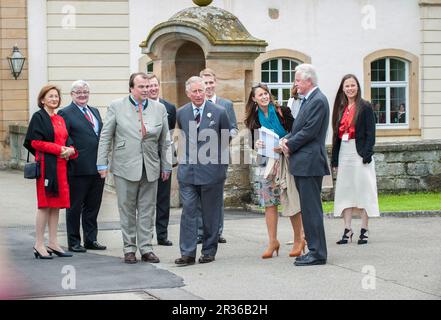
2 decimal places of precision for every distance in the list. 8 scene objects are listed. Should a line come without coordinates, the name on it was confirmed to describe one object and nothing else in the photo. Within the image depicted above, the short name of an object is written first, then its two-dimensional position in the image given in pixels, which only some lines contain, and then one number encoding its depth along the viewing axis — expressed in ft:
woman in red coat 37.50
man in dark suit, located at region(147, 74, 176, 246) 40.88
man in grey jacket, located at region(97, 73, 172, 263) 36.50
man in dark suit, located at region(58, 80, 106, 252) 39.58
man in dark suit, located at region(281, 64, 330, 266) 34.81
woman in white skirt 40.37
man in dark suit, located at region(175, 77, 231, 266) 36.17
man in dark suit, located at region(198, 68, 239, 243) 41.54
